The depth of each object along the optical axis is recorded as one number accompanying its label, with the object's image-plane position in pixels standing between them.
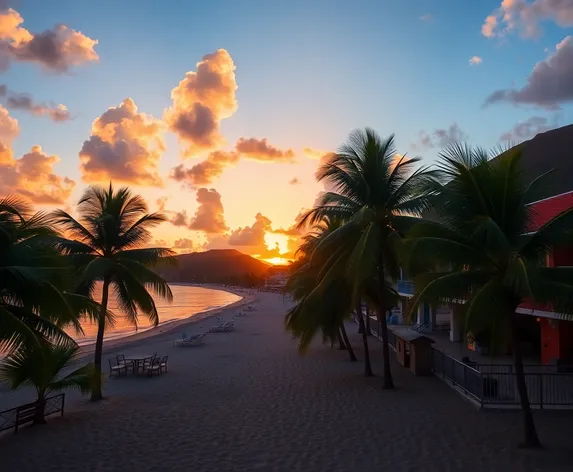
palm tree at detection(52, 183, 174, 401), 15.15
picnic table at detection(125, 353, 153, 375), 19.19
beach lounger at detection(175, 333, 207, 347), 28.45
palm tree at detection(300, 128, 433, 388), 14.91
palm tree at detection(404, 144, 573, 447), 9.04
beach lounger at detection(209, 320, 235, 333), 36.28
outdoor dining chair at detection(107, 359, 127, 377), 19.23
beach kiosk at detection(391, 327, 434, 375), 16.78
